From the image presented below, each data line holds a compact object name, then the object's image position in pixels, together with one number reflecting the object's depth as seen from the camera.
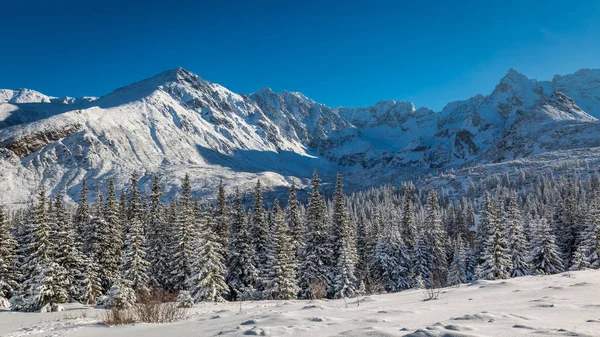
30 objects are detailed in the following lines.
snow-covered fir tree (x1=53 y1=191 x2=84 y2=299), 34.91
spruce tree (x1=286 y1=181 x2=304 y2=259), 44.87
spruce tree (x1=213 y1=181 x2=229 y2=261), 45.53
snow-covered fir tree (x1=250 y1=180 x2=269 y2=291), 45.78
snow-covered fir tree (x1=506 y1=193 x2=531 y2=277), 44.81
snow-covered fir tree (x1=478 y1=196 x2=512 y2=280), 42.25
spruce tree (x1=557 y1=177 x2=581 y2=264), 52.16
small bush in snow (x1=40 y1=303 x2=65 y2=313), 27.36
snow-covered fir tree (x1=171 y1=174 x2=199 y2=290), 39.23
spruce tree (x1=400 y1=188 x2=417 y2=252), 57.53
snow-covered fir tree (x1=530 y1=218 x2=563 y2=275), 43.28
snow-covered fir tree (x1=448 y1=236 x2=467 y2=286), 51.34
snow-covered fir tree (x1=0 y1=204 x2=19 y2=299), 34.31
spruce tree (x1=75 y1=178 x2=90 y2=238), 45.28
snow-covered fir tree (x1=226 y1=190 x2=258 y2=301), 42.19
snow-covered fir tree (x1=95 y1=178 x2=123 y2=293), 39.47
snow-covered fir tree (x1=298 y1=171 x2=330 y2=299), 42.25
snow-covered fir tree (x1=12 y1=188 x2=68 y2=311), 28.67
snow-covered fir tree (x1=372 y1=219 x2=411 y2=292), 49.91
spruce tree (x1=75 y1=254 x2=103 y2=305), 35.19
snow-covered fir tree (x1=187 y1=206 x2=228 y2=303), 33.56
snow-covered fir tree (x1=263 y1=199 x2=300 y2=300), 36.34
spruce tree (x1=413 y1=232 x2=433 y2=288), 53.16
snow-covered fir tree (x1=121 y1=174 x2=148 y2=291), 36.38
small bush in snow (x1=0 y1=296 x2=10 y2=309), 31.67
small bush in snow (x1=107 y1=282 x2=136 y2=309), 24.05
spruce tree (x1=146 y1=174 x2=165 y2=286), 42.69
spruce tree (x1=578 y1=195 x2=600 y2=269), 41.62
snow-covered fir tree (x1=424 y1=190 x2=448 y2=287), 55.81
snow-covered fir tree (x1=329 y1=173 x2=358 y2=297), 40.12
